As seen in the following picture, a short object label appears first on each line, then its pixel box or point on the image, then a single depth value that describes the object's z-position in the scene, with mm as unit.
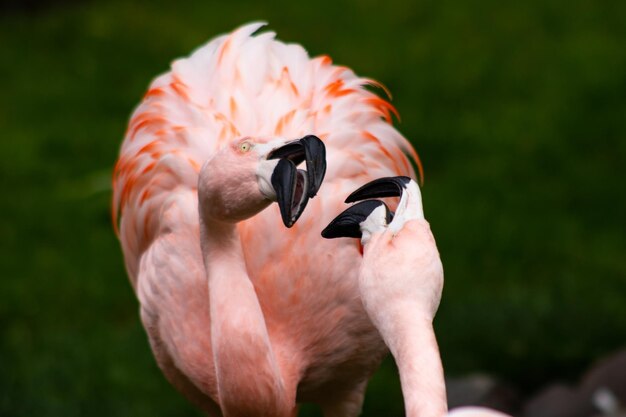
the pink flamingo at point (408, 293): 6320
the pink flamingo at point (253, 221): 7859
